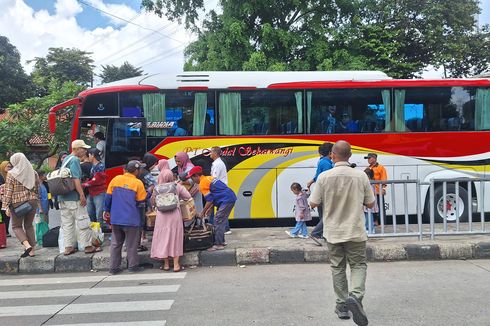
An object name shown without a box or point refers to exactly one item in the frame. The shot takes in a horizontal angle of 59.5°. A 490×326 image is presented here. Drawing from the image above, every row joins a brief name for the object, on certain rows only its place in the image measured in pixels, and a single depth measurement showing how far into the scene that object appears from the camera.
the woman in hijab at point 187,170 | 7.55
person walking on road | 4.32
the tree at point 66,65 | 41.06
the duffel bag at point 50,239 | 7.86
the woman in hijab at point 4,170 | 8.97
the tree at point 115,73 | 52.72
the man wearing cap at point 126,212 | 6.44
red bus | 9.40
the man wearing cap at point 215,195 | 7.28
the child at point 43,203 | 8.68
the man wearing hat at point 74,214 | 7.12
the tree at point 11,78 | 32.91
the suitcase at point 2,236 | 8.01
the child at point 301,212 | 8.05
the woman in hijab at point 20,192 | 7.20
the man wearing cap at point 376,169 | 8.83
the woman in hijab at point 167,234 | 6.56
